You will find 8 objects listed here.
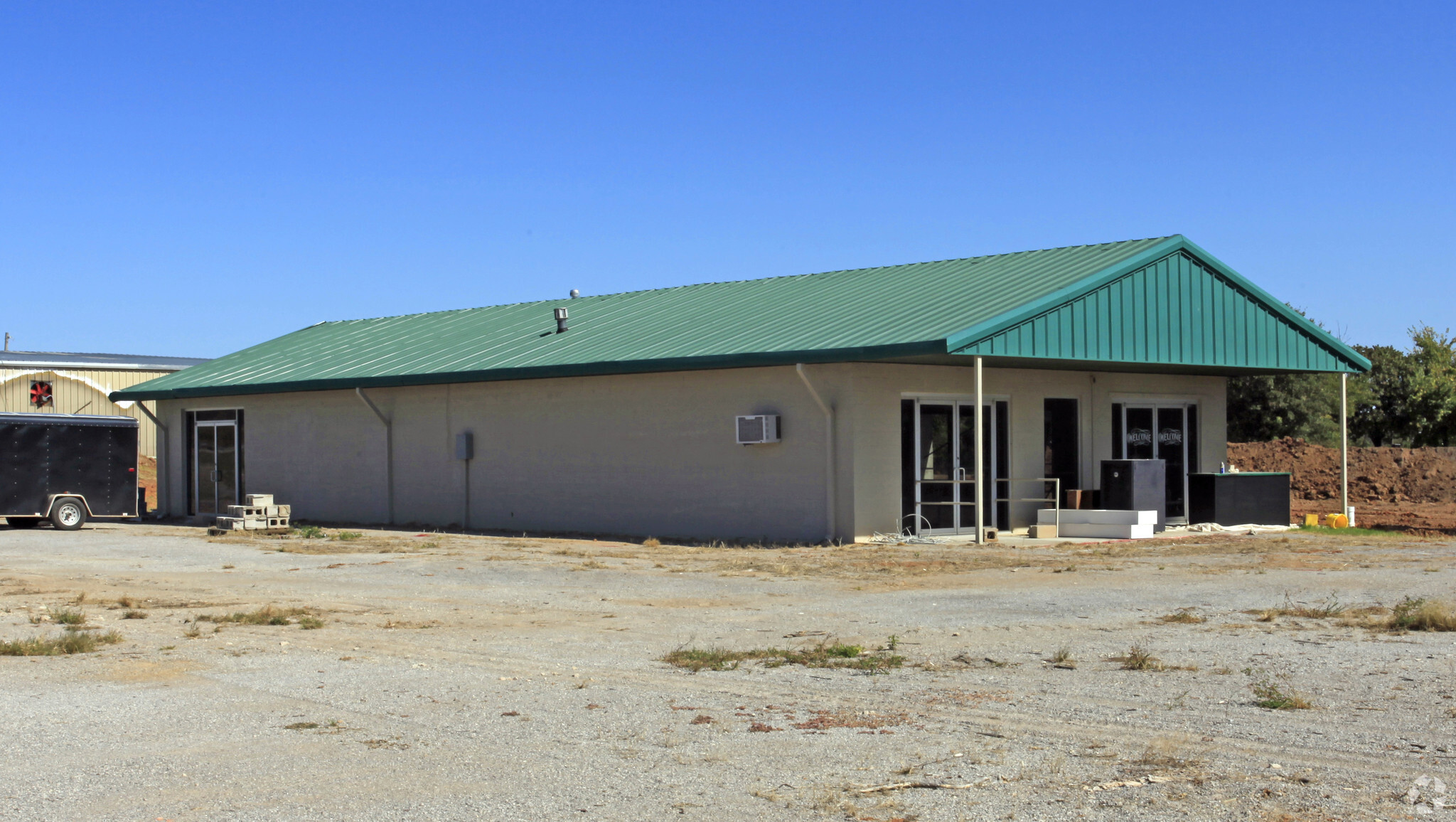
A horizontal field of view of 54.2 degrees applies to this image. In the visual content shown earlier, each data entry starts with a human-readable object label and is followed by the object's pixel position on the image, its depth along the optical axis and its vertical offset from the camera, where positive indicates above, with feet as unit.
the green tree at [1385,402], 187.42 +6.25
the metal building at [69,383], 168.76 +8.69
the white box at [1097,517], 72.38 -3.45
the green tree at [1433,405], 182.60 +5.72
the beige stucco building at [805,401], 68.39 +2.78
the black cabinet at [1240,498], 79.71 -2.79
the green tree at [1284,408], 175.73 +5.08
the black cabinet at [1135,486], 73.77 -1.88
